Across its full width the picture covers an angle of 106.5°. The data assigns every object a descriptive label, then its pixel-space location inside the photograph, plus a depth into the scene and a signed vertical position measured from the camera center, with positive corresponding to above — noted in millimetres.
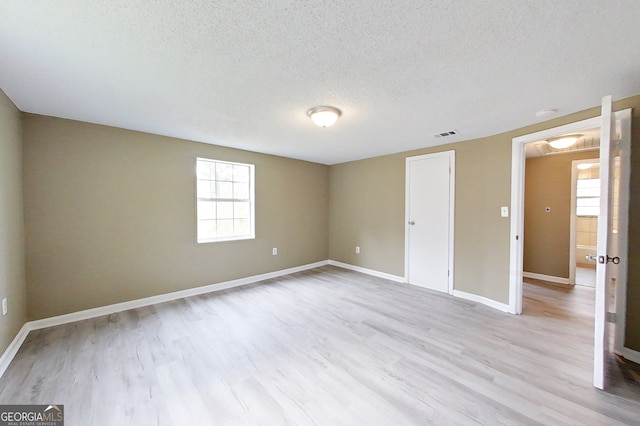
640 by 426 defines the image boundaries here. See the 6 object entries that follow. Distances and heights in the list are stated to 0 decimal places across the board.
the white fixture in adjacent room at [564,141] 3512 +1034
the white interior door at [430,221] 3657 -193
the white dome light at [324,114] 2344 +937
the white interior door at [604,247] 1711 -272
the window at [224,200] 3762 +125
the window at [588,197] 5355 +296
